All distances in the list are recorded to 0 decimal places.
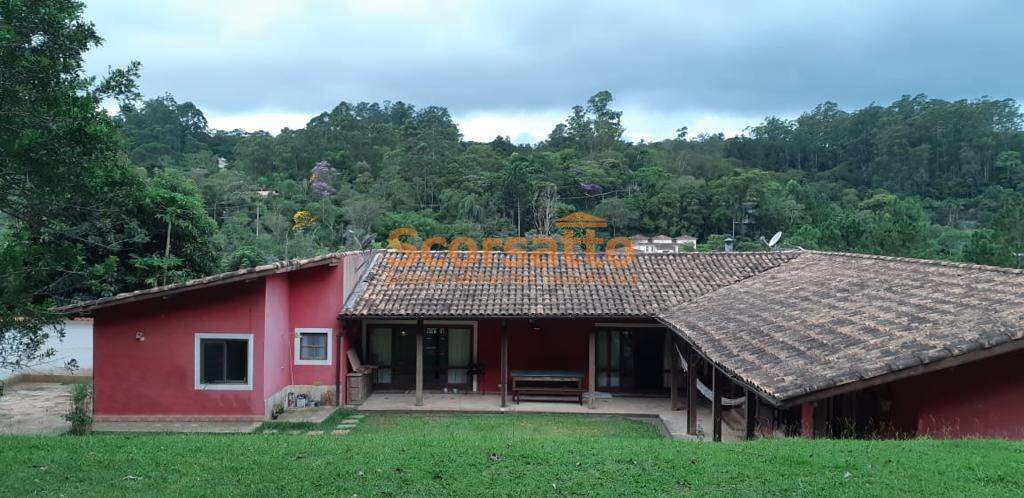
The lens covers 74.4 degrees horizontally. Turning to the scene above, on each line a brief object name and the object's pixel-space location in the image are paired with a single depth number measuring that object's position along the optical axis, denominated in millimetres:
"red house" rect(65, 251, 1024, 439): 7227
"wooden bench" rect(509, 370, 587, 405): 14938
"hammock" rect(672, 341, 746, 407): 11922
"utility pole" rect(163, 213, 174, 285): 17730
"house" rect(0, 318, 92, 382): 17000
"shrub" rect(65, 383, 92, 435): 11328
